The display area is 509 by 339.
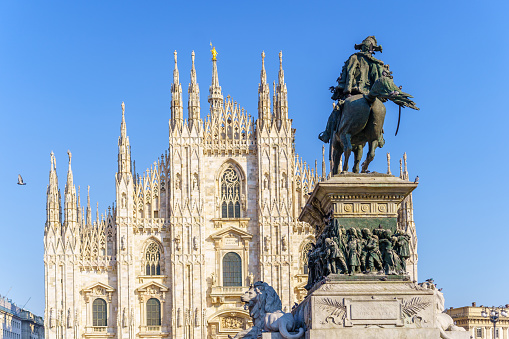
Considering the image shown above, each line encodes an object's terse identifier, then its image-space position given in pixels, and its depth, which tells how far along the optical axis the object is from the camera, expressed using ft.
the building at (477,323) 266.16
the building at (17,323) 337.72
